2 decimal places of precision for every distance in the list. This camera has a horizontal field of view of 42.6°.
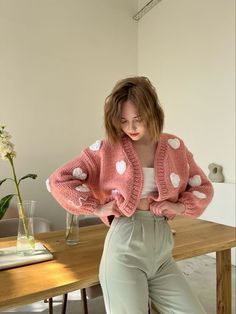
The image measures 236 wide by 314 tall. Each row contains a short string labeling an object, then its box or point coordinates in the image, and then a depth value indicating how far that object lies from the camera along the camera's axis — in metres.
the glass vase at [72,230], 1.45
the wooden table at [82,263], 0.93
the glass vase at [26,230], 1.26
